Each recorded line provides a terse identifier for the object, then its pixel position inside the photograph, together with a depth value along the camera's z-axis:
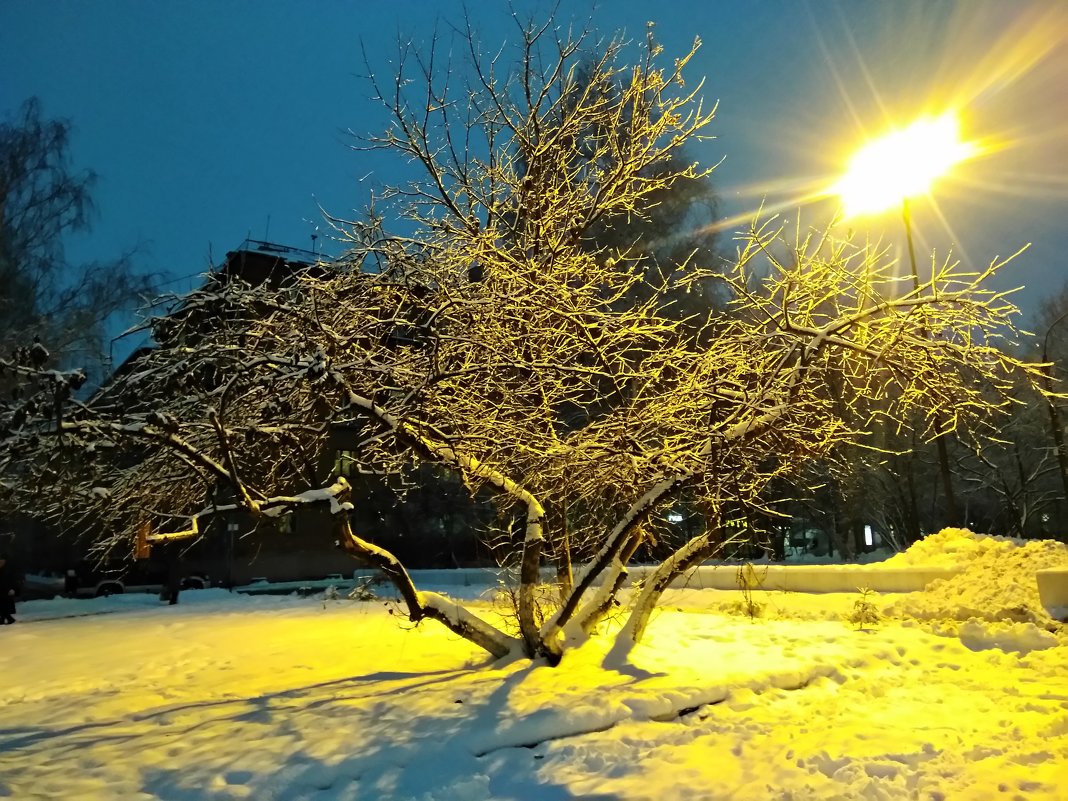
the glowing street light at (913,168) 11.10
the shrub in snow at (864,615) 10.61
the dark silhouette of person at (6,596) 15.25
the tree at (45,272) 18.70
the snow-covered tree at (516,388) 7.24
